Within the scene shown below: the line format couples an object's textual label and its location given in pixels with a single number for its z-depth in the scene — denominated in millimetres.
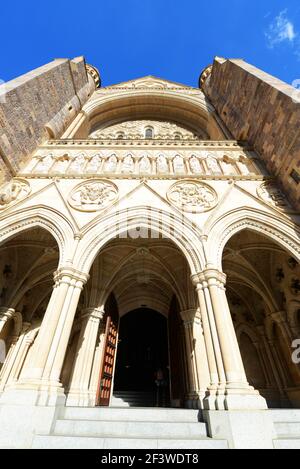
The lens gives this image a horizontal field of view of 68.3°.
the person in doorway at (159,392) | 8780
